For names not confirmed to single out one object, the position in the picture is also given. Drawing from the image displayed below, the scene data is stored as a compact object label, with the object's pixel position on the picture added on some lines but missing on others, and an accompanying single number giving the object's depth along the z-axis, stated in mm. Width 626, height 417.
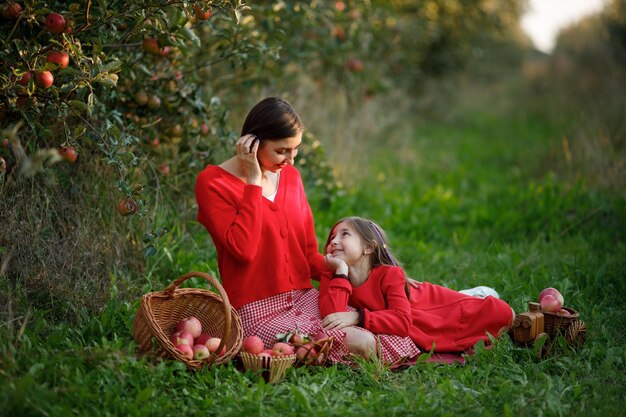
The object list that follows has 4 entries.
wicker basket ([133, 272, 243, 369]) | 3197
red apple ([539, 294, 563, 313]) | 3777
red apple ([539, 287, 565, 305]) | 3819
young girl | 3719
